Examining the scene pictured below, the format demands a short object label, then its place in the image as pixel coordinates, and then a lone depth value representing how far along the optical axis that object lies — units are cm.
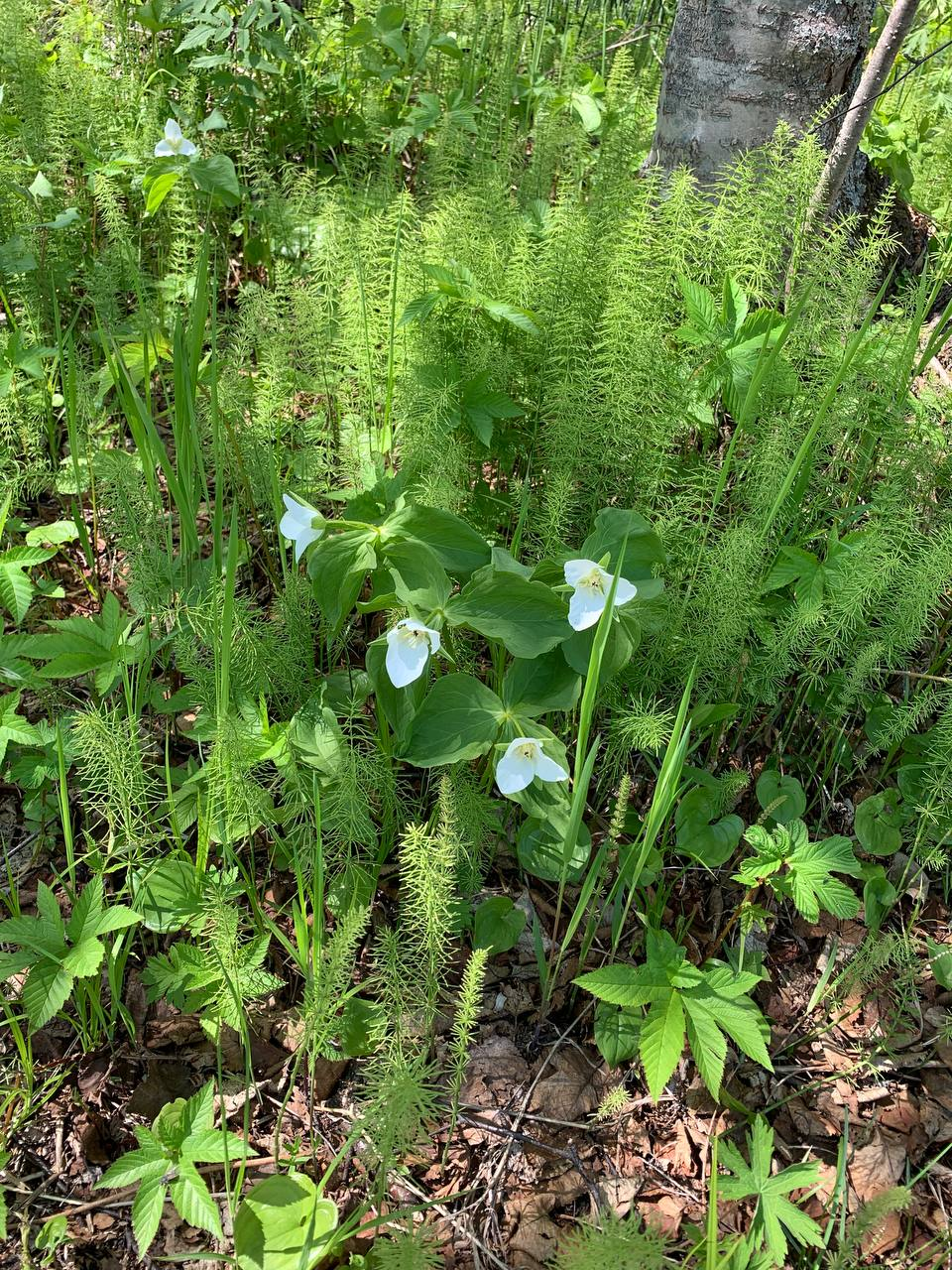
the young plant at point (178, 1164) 133
